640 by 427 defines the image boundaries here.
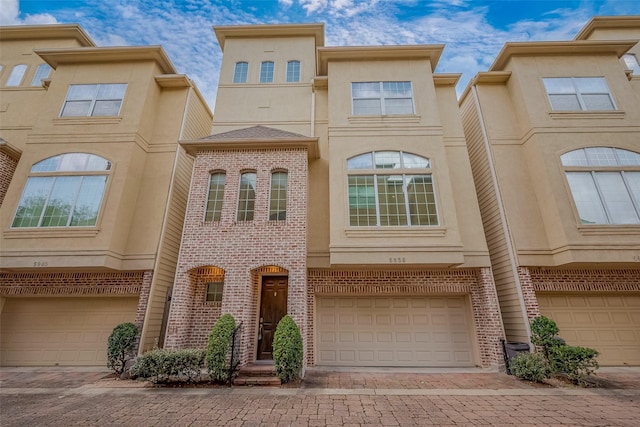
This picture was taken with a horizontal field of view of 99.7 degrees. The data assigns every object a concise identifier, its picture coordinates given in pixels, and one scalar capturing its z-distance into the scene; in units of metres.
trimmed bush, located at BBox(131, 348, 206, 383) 6.31
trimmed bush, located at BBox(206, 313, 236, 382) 6.18
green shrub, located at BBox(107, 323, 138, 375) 7.20
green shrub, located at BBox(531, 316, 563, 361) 6.86
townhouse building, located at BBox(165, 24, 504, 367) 7.81
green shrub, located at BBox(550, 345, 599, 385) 6.36
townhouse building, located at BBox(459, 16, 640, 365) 7.88
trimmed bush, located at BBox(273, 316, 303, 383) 6.27
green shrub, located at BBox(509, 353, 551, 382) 6.45
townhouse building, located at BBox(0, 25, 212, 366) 8.16
